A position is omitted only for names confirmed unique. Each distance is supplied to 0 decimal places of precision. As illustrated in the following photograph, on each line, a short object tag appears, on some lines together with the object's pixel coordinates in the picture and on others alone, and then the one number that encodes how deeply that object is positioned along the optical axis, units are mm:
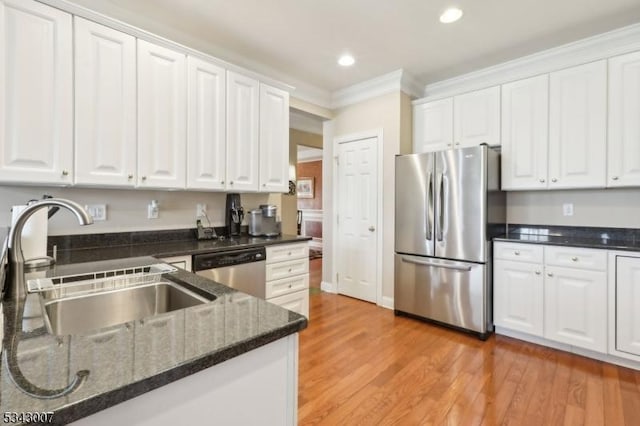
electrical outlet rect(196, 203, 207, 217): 2927
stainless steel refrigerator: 2873
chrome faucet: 949
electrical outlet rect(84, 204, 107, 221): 2313
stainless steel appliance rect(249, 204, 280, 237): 3047
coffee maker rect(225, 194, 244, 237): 3057
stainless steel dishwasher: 2240
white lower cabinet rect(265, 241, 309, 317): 2713
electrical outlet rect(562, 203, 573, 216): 3010
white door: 3863
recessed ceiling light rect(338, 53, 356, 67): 3156
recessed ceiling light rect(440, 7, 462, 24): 2396
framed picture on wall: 8234
